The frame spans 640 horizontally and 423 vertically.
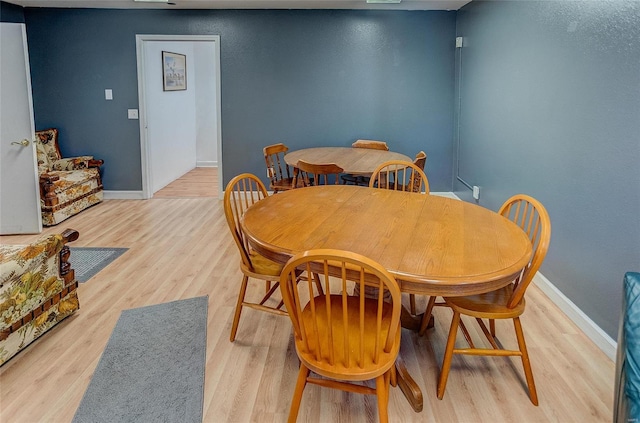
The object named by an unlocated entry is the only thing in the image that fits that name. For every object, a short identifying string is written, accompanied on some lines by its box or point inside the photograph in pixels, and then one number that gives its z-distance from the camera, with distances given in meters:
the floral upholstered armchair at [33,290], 2.30
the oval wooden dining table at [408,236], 1.63
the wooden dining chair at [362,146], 4.68
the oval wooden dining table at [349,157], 3.82
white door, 4.09
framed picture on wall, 6.39
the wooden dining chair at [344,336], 1.51
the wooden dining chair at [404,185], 2.88
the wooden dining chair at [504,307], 1.95
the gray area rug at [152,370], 2.02
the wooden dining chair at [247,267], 2.36
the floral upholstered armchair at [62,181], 4.68
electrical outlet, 4.79
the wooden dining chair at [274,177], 4.19
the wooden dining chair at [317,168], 3.57
